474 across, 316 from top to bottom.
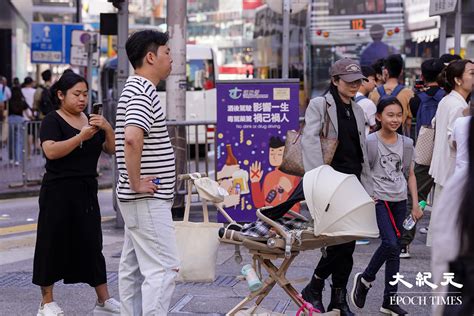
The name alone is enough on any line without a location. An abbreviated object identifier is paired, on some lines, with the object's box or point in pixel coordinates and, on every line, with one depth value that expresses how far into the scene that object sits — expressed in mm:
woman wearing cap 6907
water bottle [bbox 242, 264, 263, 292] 6539
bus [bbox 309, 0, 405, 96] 20219
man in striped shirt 5844
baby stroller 6188
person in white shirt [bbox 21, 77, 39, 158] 23125
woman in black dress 6750
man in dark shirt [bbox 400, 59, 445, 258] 9977
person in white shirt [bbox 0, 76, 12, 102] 23869
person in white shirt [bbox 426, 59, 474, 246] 7742
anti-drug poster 10609
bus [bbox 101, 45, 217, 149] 26281
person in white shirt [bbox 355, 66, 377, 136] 10507
